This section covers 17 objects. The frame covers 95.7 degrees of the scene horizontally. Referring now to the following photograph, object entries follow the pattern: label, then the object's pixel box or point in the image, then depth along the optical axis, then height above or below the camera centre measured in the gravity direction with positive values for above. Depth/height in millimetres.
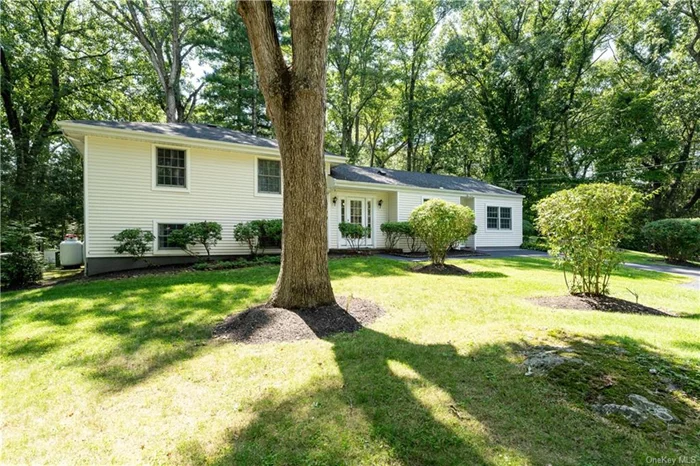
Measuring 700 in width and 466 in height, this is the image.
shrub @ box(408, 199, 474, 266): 8453 +286
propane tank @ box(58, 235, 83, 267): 10836 -528
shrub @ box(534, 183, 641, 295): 5105 +131
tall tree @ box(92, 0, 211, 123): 17359 +12387
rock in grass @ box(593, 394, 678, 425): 2186 -1266
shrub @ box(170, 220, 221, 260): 9164 +77
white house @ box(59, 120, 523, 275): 8906 +1734
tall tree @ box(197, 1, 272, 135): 20375 +10210
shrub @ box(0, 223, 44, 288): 7352 -495
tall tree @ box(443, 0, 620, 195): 20672 +11663
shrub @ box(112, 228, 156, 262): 8626 -109
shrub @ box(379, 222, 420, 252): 13219 +48
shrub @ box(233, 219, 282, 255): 10070 +106
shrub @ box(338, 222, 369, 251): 12469 +101
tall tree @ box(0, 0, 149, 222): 13023 +7463
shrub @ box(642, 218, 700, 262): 11703 -112
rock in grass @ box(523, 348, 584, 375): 2877 -1207
